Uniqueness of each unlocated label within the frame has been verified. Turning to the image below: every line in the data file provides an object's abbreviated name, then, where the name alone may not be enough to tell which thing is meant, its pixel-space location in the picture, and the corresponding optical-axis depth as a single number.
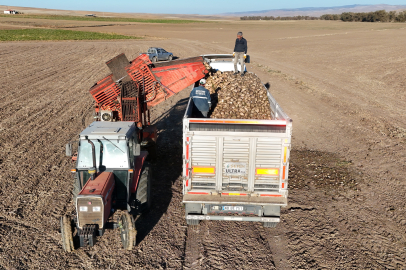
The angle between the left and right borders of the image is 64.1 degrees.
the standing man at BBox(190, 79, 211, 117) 9.55
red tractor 6.51
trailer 6.81
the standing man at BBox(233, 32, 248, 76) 12.68
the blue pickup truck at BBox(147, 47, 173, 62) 31.14
